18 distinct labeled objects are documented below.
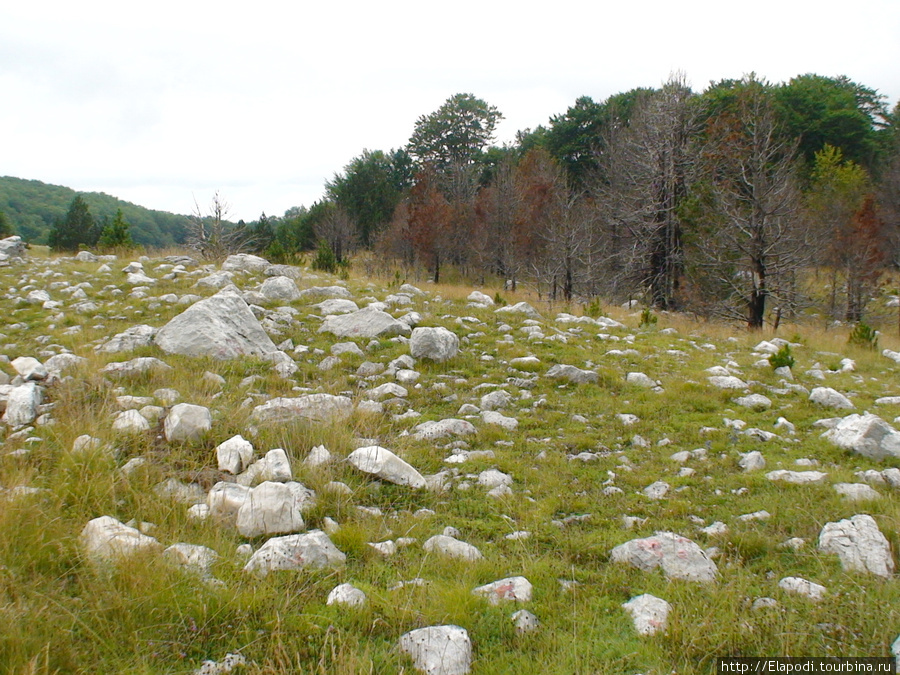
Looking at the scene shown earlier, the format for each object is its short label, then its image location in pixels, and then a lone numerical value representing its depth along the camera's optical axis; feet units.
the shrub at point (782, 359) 26.12
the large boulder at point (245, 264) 48.04
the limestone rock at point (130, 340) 22.12
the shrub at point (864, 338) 36.99
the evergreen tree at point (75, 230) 132.36
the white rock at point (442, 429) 16.31
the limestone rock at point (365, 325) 27.91
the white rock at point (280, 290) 35.70
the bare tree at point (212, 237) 61.62
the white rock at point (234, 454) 12.23
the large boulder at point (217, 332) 21.91
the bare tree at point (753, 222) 50.90
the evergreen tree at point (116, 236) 72.43
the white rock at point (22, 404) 13.89
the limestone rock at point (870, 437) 13.92
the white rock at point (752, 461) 14.01
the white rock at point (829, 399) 19.63
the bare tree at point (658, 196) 72.02
